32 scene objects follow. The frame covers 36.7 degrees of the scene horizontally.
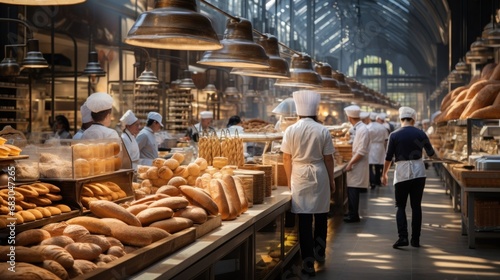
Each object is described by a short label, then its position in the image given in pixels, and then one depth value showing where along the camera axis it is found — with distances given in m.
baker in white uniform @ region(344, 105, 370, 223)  9.28
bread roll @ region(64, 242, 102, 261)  2.87
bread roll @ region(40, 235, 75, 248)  2.95
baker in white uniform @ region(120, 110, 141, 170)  7.88
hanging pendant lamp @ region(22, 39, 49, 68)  9.06
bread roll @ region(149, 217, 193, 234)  3.58
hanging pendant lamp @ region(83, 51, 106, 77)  10.35
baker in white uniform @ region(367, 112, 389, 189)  14.73
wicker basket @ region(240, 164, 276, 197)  5.99
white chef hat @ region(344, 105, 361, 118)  10.48
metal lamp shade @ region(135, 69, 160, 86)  11.75
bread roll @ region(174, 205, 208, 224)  3.93
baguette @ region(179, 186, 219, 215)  4.22
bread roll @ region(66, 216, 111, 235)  3.30
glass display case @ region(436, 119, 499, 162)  8.98
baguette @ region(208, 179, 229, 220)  4.55
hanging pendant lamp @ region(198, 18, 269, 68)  4.81
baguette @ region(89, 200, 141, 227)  3.50
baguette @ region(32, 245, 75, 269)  2.68
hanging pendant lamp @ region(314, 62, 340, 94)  8.62
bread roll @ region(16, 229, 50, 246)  2.97
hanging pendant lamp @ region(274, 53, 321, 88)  7.16
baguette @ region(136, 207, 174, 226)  3.62
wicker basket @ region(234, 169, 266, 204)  5.47
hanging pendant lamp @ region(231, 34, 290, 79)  5.88
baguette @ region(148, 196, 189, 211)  3.87
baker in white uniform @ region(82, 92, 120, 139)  5.87
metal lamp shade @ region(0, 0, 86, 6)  3.32
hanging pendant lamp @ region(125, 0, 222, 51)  3.72
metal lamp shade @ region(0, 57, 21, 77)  8.88
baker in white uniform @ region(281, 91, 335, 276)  6.20
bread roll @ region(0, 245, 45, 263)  2.65
